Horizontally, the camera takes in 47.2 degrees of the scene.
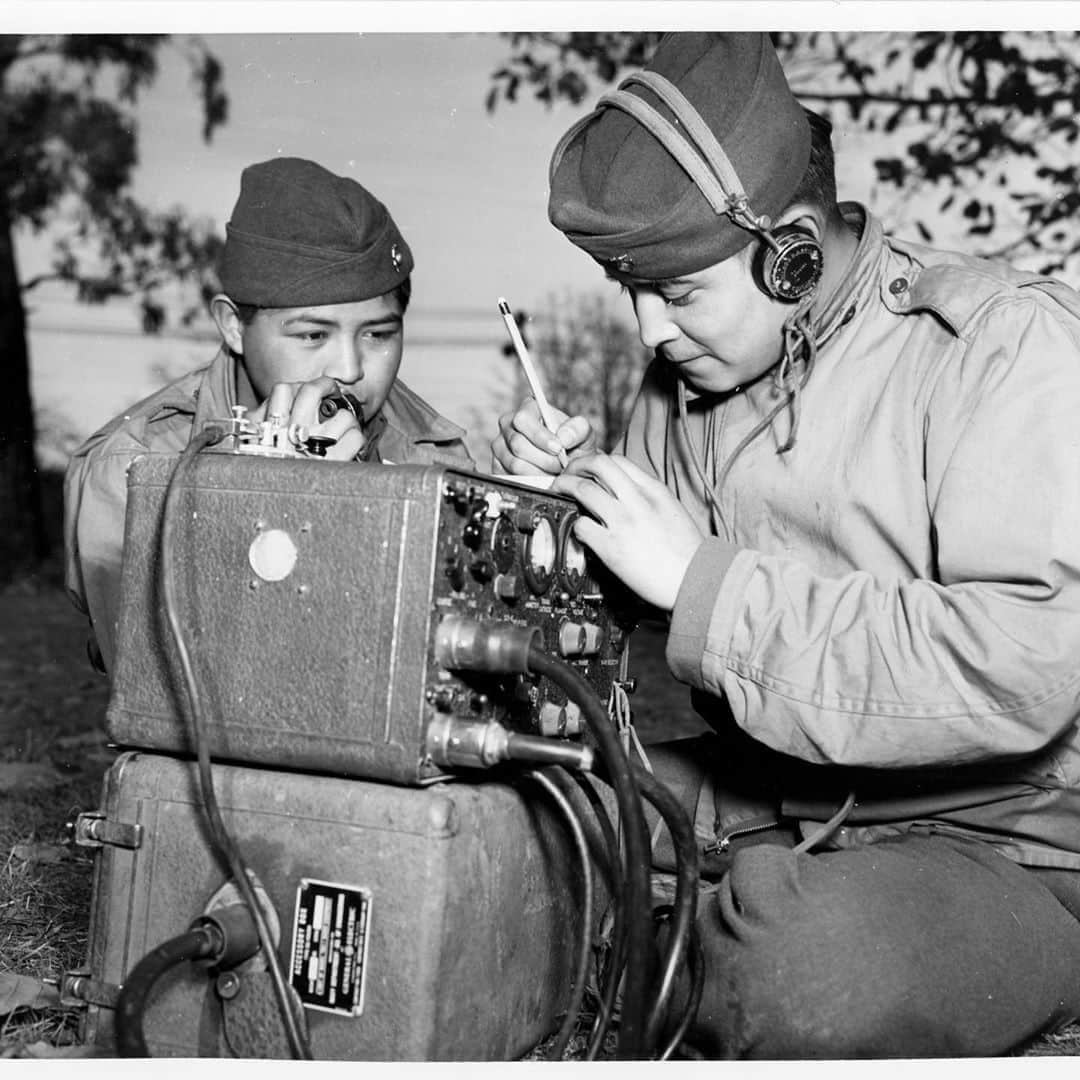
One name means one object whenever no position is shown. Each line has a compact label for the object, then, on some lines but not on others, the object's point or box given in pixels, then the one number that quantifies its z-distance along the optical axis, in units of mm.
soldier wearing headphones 1723
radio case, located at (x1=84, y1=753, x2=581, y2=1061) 1481
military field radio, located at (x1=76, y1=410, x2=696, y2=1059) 1489
